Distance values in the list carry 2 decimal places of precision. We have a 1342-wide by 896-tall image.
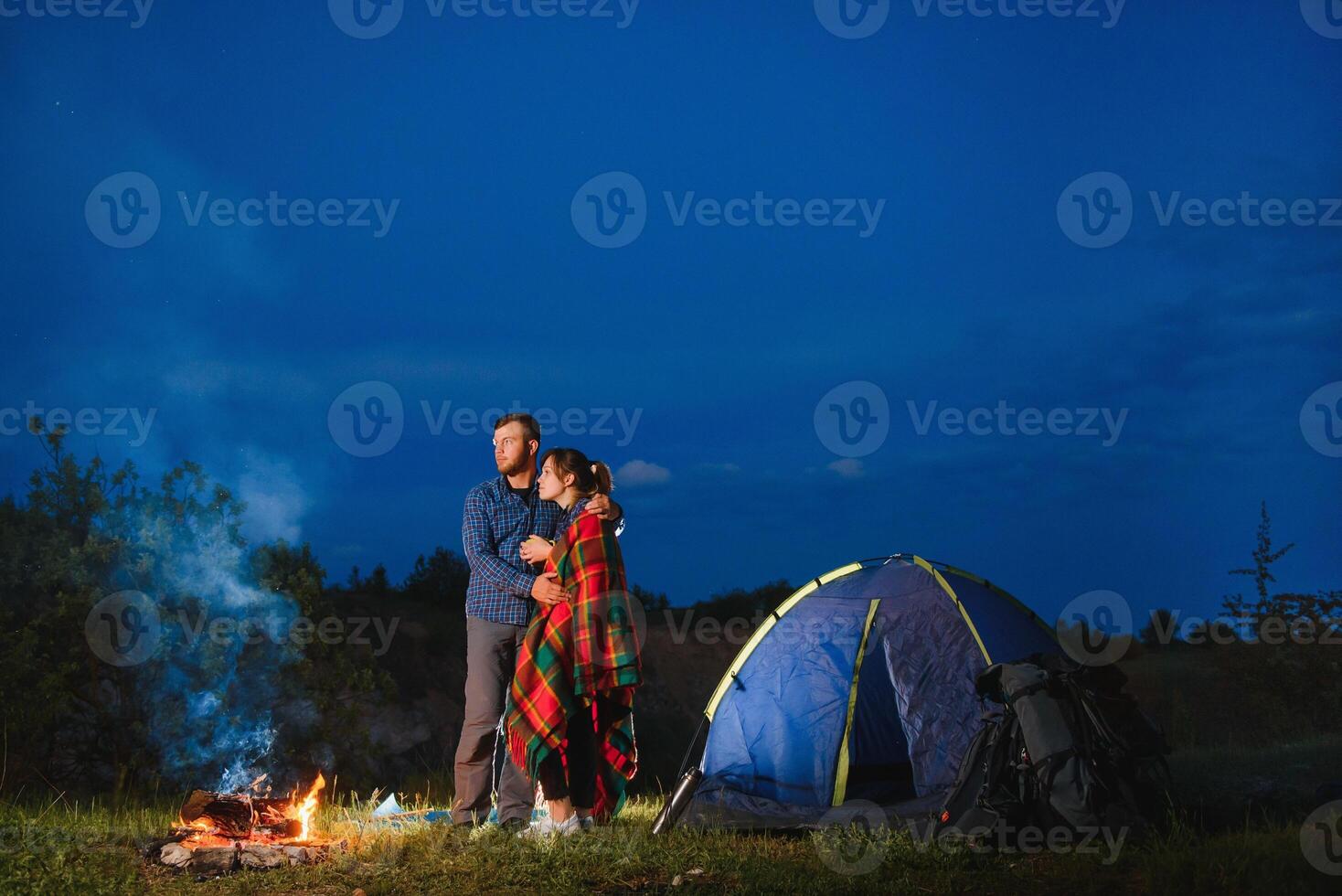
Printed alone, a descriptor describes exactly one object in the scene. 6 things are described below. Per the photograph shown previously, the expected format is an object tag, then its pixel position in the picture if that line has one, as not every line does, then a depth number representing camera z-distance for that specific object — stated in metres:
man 6.70
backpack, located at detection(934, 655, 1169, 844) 5.80
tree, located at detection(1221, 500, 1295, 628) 13.46
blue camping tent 7.23
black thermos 7.00
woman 6.42
